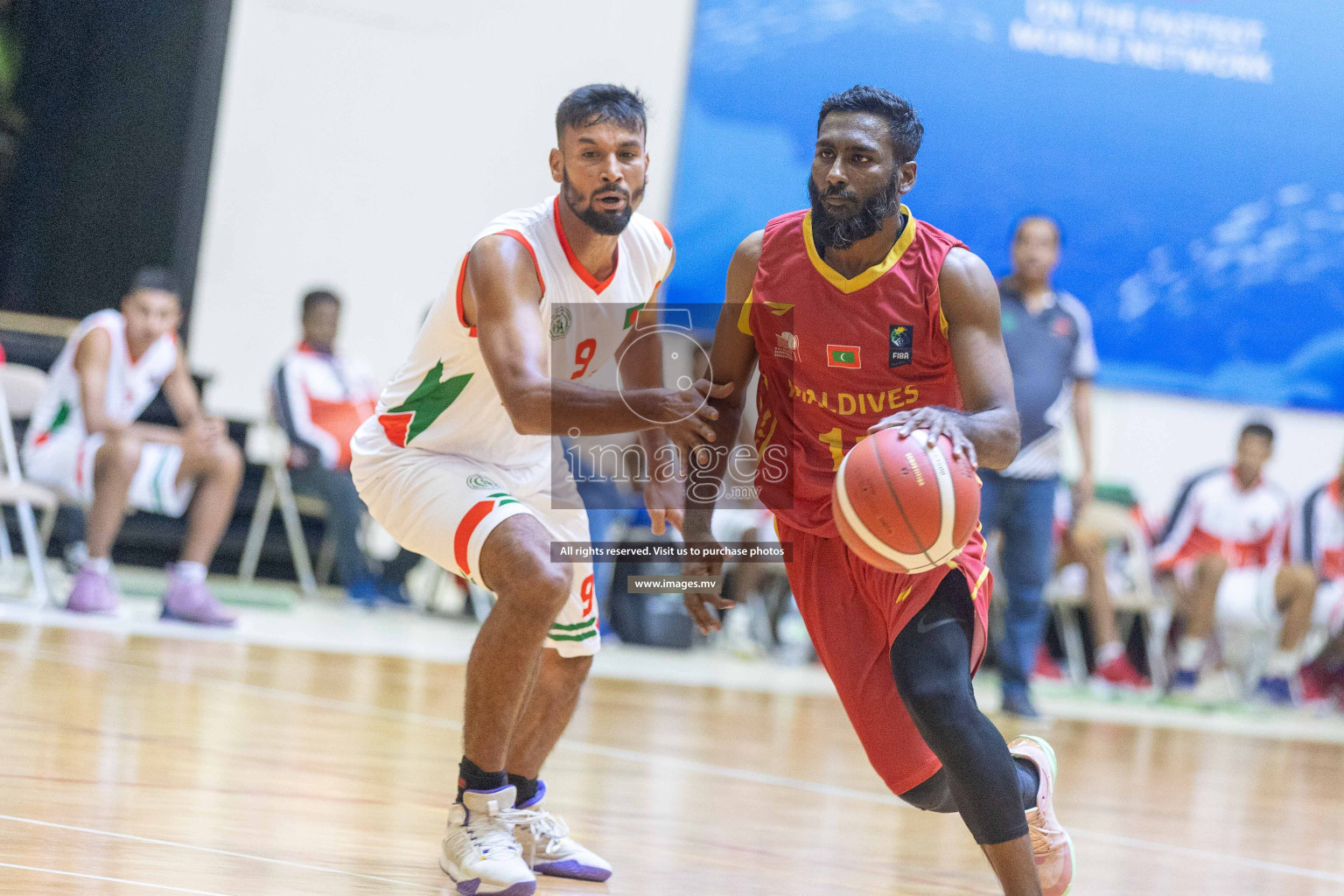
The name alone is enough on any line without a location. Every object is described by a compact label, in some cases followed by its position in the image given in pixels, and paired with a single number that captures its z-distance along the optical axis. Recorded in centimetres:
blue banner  2042
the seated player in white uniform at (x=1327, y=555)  1755
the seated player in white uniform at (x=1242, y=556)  1719
